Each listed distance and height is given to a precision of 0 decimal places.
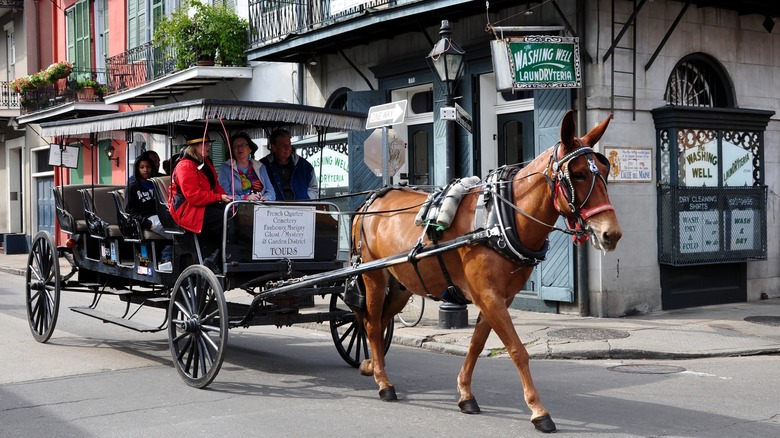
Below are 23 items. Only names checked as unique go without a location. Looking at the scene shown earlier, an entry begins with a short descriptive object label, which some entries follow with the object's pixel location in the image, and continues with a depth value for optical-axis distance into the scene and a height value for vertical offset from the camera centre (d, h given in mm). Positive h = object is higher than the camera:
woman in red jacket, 7699 +21
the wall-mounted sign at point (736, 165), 12836 +442
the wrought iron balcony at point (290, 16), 14664 +3295
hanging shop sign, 11273 +1761
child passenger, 8609 +18
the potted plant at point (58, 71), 24656 +3788
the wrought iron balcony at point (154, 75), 18125 +2874
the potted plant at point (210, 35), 18016 +3477
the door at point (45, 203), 27609 +95
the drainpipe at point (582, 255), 11697 -768
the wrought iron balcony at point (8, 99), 28281 +3521
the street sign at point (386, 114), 9961 +992
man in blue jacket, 8875 +338
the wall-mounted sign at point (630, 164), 11768 +448
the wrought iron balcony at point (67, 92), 24000 +3216
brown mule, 5664 -249
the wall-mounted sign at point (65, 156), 10309 +625
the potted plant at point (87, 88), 23797 +3198
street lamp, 10359 +1354
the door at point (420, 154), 14562 +776
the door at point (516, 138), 12781 +903
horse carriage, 5891 -435
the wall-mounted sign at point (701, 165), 12398 +436
